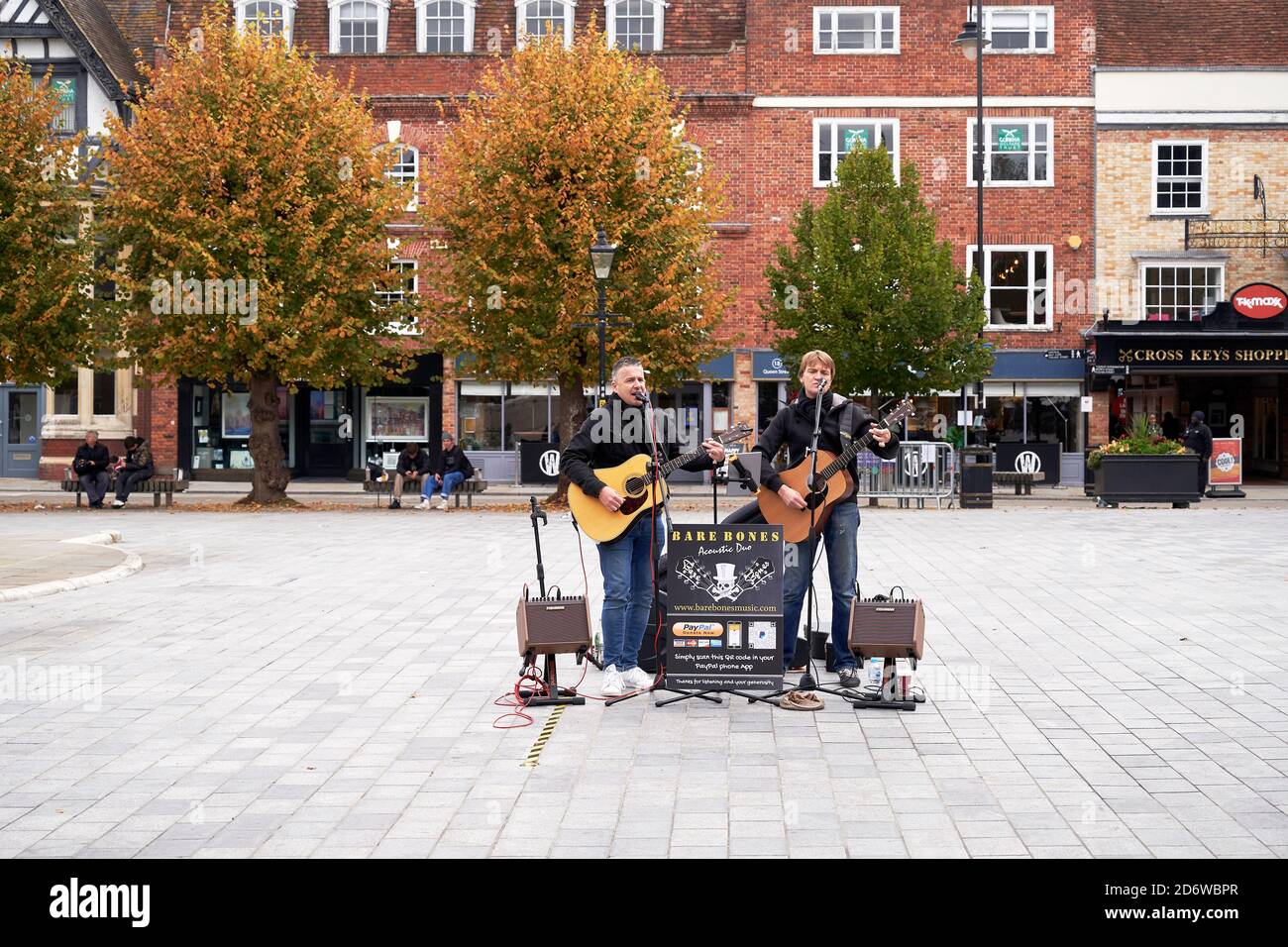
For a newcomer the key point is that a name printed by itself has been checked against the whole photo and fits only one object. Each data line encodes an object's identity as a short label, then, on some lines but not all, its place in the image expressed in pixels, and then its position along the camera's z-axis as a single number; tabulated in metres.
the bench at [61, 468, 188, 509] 27.42
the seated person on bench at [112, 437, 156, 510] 27.23
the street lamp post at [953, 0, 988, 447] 30.22
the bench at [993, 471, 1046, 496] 31.52
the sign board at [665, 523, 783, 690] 8.16
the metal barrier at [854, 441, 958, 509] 27.22
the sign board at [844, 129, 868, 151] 35.99
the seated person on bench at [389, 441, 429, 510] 28.78
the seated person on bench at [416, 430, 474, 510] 27.61
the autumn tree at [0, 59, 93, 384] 25.31
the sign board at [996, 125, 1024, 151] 36.41
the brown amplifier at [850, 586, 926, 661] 8.04
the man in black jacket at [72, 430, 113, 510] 26.75
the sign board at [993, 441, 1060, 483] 36.38
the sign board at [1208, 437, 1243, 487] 30.16
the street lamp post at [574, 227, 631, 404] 20.61
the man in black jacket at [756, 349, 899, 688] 8.73
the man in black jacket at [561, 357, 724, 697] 8.45
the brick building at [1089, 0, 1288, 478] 36.06
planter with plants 25.83
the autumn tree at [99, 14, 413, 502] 25.05
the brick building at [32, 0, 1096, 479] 36.31
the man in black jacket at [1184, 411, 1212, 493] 29.62
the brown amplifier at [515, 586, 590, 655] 8.28
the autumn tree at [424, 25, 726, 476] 25.64
